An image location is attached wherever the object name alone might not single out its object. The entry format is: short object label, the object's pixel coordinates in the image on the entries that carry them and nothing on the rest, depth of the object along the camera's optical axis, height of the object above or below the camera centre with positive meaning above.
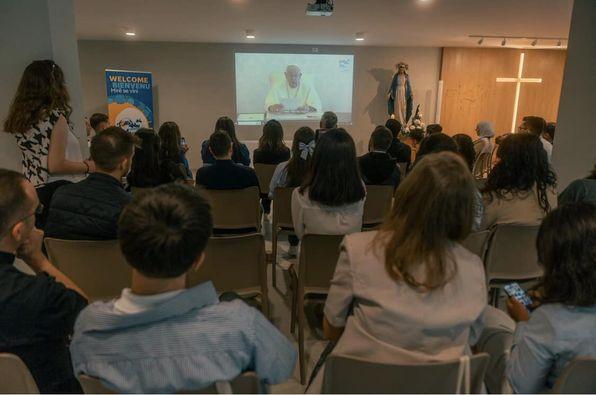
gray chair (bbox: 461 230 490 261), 2.10 -0.65
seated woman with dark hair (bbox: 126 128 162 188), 3.02 -0.41
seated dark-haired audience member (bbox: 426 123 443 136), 5.07 -0.19
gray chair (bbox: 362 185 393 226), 3.02 -0.66
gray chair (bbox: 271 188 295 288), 3.02 -0.77
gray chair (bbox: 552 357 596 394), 1.04 -0.67
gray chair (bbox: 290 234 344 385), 2.02 -0.78
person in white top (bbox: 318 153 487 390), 1.11 -0.44
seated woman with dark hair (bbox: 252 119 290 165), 4.24 -0.39
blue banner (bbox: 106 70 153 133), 6.68 +0.14
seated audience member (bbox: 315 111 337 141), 4.68 -0.10
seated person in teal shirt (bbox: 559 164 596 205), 2.30 -0.41
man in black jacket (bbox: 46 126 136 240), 1.80 -0.42
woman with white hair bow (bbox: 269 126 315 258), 3.22 -0.42
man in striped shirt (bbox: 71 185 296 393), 0.92 -0.48
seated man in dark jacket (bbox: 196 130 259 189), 3.07 -0.46
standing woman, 2.34 -0.12
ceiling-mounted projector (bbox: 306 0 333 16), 4.05 +1.00
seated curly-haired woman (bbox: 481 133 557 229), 2.42 -0.40
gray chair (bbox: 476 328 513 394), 1.40 -0.81
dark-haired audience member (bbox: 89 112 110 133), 4.24 -0.15
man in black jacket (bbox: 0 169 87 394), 1.11 -0.54
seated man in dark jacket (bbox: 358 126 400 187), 3.41 -0.42
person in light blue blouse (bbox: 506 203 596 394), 1.13 -0.54
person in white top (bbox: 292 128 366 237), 2.28 -0.44
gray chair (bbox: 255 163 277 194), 4.19 -0.65
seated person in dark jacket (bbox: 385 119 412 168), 4.57 -0.43
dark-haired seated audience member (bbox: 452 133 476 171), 3.42 -0.27
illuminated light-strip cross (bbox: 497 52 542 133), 8.75 +0.73
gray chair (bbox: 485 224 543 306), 2.20 -0.76
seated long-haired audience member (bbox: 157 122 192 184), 3.48 -0.32
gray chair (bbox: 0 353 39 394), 1.00 -0.67
